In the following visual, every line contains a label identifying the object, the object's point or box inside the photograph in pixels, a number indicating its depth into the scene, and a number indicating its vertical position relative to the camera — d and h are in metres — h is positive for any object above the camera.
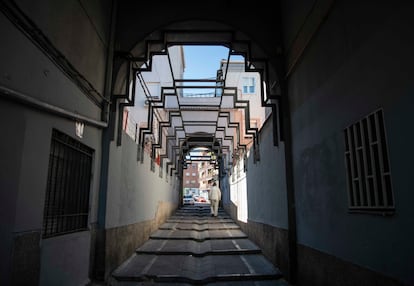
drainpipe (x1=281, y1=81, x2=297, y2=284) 4.88 +0.21
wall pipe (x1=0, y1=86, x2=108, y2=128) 2.66 +0.97
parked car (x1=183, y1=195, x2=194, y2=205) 40.88 +0.45
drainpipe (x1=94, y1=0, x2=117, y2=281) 4.96 +0.42
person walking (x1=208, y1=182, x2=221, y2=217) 16.65 +0.17
